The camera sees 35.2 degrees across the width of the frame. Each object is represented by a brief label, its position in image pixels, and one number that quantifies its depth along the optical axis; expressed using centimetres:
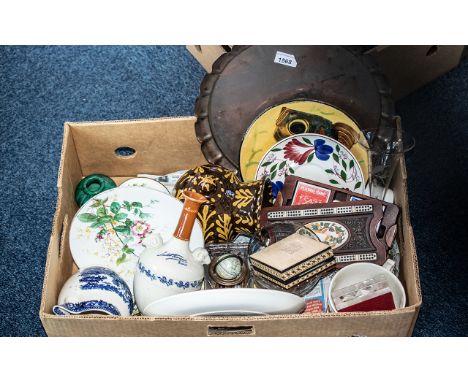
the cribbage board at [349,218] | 134
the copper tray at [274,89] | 148
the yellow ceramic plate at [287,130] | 145
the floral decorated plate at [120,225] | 138
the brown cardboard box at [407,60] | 176
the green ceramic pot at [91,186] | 148
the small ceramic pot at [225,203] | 135
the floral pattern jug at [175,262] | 121
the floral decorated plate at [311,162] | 143
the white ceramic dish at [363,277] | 127
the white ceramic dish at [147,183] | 150
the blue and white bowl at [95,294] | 124
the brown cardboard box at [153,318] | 117
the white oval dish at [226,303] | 114
